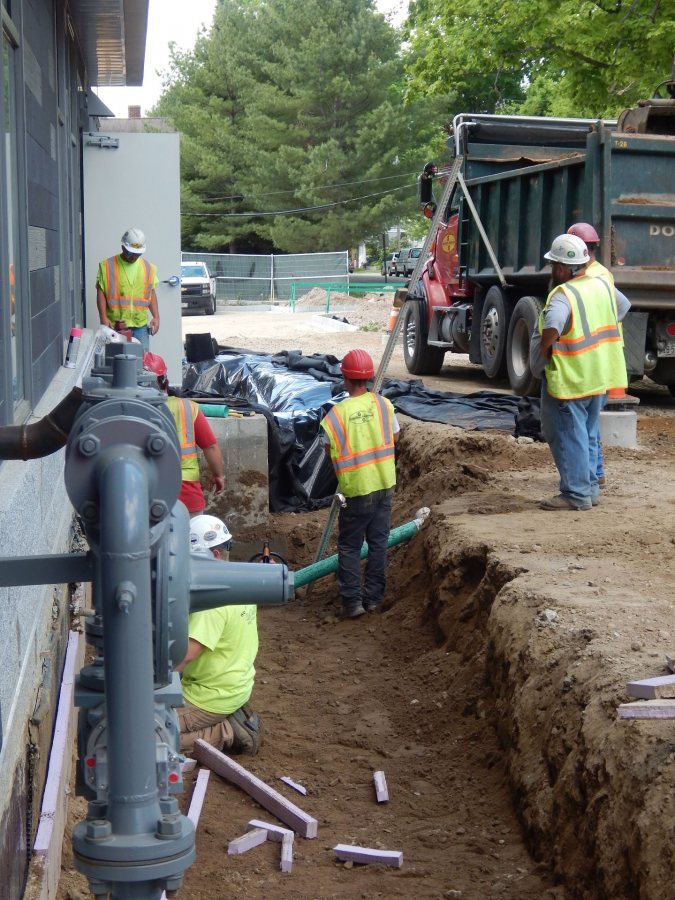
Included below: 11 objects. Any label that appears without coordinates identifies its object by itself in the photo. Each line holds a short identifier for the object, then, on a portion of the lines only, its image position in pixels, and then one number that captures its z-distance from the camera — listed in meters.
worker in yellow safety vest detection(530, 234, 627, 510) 7.77
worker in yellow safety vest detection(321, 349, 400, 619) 7.91
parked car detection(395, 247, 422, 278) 45.24
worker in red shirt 7.03
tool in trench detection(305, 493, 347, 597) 8.85
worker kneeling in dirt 5.55
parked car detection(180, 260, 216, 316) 34.94
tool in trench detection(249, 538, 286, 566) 7.25
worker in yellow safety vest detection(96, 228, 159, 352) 10.95
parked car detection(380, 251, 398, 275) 49.25
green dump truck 10.73
